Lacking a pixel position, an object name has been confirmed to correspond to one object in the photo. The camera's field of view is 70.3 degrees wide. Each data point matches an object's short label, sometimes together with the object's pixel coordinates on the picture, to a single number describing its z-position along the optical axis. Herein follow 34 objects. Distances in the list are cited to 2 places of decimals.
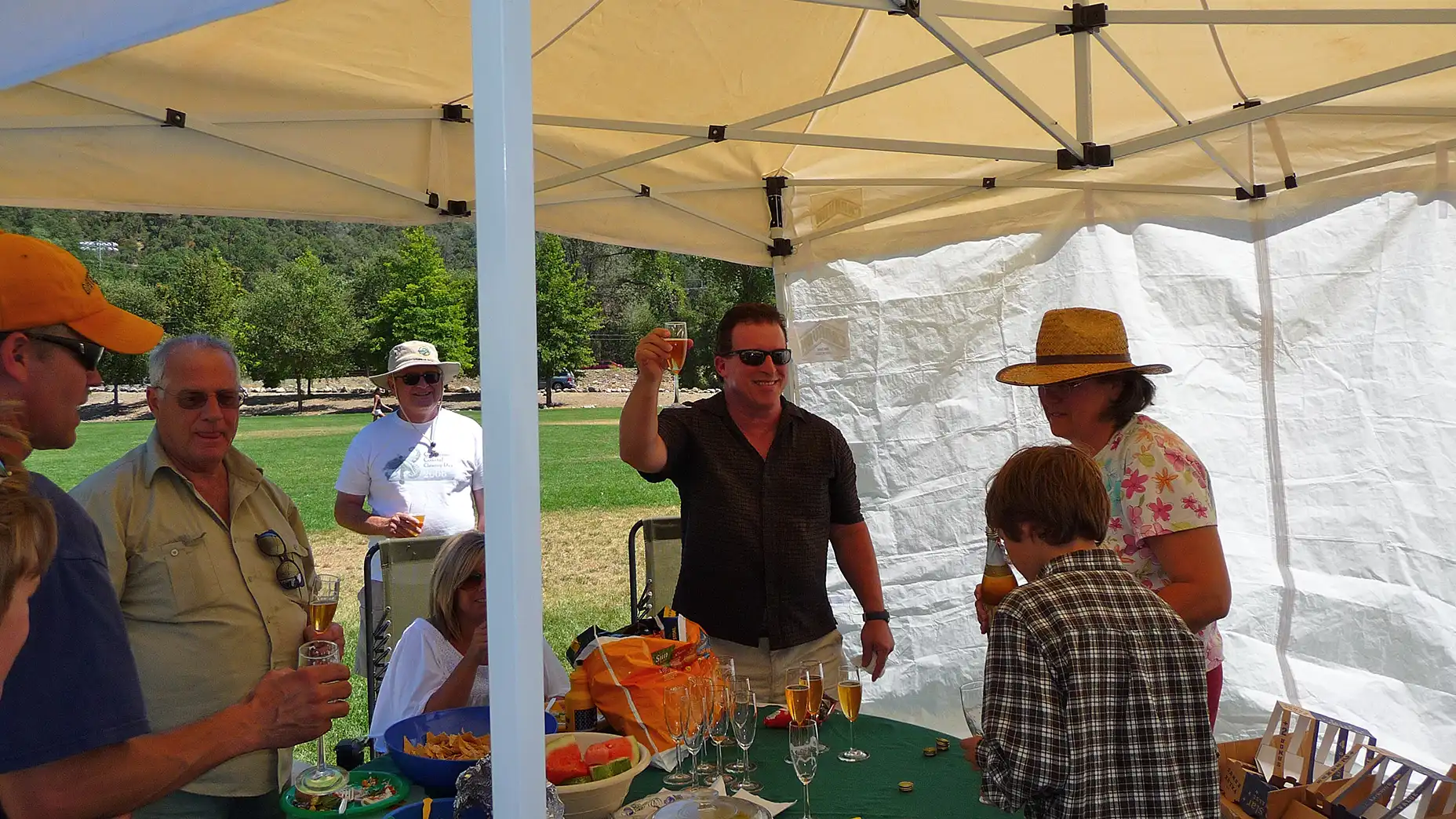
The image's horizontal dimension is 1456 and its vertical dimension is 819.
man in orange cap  1.34
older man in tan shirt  2.13
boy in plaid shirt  1.63
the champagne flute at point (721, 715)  1.87
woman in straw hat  2.16
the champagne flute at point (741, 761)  1.89
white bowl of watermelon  1.75
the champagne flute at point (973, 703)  1.83
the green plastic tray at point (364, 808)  1.81
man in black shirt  2.82
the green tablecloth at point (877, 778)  1.88
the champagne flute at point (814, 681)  1.82
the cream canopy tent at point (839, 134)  2.84
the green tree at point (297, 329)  30.62
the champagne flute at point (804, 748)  1.79
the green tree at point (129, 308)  26.16
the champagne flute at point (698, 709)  1.83
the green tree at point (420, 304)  30.16
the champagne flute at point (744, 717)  1.88
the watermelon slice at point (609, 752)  1.86
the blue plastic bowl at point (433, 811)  1.74
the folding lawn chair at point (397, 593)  3.40
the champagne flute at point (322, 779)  1.86
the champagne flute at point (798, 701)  1.79
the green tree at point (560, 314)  28.44
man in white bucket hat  4.54
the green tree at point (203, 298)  29.69
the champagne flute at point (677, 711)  1.83
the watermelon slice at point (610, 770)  1.83
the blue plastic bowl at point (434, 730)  1.91
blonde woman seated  2.57
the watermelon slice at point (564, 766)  1.81
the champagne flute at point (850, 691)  1.95
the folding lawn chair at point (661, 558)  3.67
